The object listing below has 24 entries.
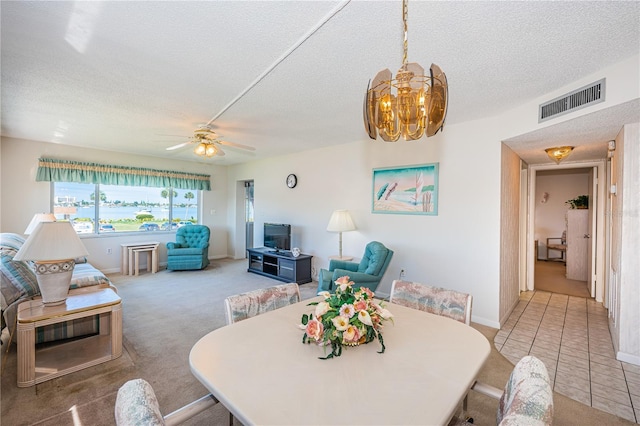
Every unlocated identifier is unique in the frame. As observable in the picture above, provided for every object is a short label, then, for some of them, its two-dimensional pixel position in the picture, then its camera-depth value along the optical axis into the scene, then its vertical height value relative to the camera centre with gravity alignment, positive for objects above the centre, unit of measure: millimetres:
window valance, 5109 +725
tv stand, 5098 -1016
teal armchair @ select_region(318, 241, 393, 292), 3339 -729
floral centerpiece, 1274 -508
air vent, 2227 +964
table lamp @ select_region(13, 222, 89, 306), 2277 -369
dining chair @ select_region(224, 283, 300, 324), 1701 -582
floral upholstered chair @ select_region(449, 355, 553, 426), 802 -589
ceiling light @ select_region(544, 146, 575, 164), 3380 +754
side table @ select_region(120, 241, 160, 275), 5621 -899
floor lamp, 4383 -156
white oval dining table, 909 -633
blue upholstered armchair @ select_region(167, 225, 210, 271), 5836 -801
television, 5629 -500
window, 5453 +71
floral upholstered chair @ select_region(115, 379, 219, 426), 781 -572
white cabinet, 5512 -601
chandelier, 1303 +531
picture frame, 3844 +329
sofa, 2536 -788
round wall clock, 5750 +637
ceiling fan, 3721 +911
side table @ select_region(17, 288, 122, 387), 2143 -1123
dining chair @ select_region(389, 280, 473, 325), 1796 -591
